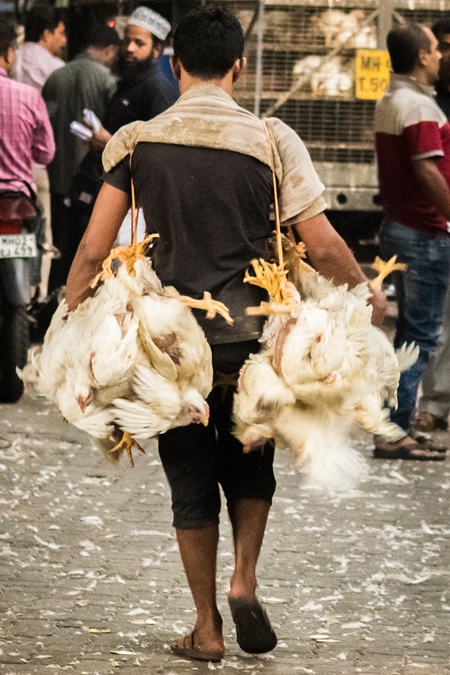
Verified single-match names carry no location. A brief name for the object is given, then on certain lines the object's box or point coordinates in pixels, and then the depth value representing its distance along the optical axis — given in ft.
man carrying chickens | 28.73
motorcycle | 56.29
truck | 93.25
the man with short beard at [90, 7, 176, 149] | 58.08
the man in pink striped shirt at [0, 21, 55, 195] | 56.75
